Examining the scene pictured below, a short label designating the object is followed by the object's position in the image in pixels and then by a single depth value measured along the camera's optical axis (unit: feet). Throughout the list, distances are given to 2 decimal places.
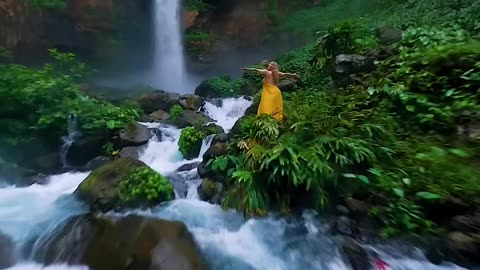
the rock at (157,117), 28.60
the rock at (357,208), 11.91
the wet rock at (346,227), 11.68
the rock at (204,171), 16.66
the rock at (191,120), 27.45
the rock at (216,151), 17.22
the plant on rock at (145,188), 14.83
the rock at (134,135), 23.25
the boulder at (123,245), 10.66
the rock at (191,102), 31.60
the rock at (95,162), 21.74
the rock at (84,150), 22.99
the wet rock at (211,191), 15.48
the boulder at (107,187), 14.56
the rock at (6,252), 11.69
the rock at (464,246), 9.53
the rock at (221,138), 19.04
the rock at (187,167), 19.54
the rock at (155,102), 30.73
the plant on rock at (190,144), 22.20
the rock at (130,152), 22.15
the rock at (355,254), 10.41
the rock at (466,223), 9.70
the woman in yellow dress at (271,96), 18.17
